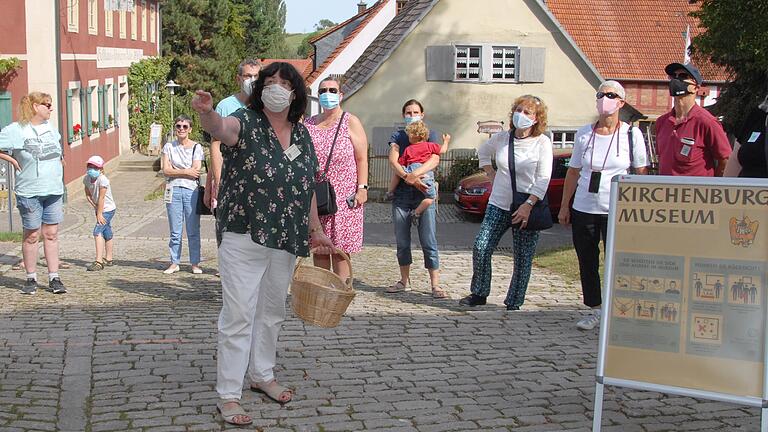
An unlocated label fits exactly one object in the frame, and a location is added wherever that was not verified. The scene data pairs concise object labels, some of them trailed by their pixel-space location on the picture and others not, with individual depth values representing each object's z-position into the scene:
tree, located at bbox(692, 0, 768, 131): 16.33
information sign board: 4.65
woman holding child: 9.12
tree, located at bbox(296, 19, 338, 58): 128.75
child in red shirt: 9.16
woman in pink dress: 7.52
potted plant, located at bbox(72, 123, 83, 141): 25.02
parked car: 20.53
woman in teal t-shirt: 8.67
